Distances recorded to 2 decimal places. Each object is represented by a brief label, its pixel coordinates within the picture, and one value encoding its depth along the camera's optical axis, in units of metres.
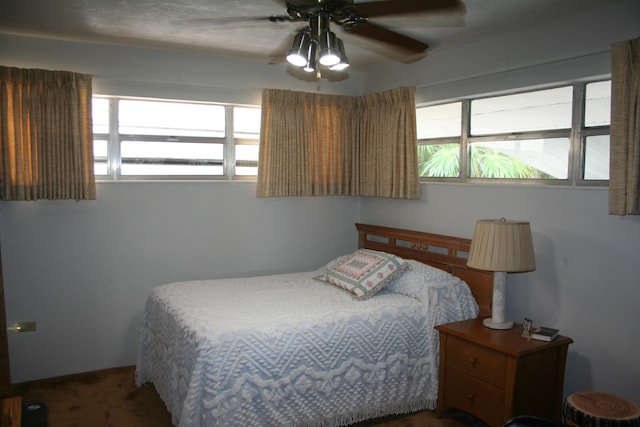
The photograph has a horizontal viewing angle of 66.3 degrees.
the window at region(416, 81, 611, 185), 2.94
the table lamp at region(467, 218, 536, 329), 2.85
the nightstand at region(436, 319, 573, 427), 2.63
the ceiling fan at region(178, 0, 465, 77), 2.29
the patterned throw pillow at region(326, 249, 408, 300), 3.32
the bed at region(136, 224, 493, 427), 2.52
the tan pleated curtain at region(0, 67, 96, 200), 3.32
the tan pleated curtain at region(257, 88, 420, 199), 4.07
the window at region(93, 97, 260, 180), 3.83
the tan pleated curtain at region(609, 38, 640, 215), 2.54
